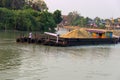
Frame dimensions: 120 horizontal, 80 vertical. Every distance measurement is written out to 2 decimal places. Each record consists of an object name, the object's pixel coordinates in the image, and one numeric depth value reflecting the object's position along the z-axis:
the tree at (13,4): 81.75
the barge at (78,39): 35.75
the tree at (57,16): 83.12
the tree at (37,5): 93.47
